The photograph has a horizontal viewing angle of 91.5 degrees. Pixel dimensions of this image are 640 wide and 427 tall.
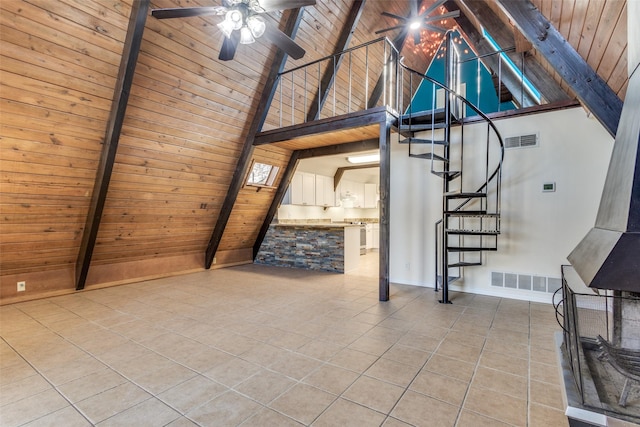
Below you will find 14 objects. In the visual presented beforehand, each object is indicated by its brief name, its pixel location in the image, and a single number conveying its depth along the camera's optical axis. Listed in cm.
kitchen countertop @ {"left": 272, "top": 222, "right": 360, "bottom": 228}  596
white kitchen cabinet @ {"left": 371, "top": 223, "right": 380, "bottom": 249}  927
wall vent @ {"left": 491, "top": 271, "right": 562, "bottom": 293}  388
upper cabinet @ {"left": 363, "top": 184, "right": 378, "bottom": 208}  964
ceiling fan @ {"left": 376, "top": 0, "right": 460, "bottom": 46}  517
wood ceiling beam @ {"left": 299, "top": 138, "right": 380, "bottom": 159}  527
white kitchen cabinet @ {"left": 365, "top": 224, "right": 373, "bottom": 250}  911
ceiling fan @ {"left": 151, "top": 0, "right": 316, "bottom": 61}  258
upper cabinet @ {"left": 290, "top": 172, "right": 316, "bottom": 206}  723
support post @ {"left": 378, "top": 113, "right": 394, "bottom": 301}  396
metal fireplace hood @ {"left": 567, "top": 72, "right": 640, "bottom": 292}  154
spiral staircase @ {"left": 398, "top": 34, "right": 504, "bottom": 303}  392
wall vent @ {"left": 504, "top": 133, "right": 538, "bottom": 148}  396
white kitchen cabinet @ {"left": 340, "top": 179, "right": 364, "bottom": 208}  882
